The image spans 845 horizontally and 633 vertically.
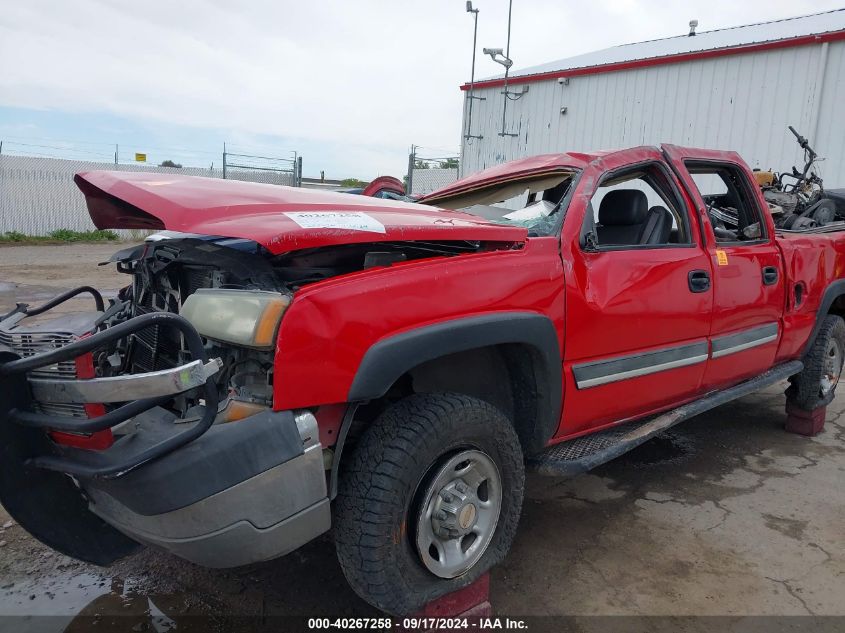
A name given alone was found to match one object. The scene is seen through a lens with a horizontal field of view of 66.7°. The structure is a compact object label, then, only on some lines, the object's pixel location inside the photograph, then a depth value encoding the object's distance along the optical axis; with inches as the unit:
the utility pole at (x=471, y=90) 534.0
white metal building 409.4
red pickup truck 70.8
